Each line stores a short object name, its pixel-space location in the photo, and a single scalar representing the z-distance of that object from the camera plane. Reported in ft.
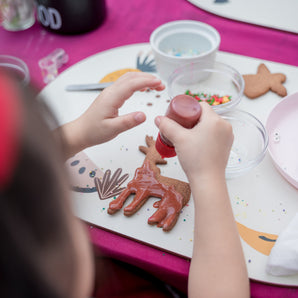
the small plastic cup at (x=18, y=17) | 2.98
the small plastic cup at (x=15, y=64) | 2.47
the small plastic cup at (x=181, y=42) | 2.27
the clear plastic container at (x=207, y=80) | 2.24
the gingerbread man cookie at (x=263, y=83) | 2.19
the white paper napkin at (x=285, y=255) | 1.42
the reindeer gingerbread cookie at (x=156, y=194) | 1.66
